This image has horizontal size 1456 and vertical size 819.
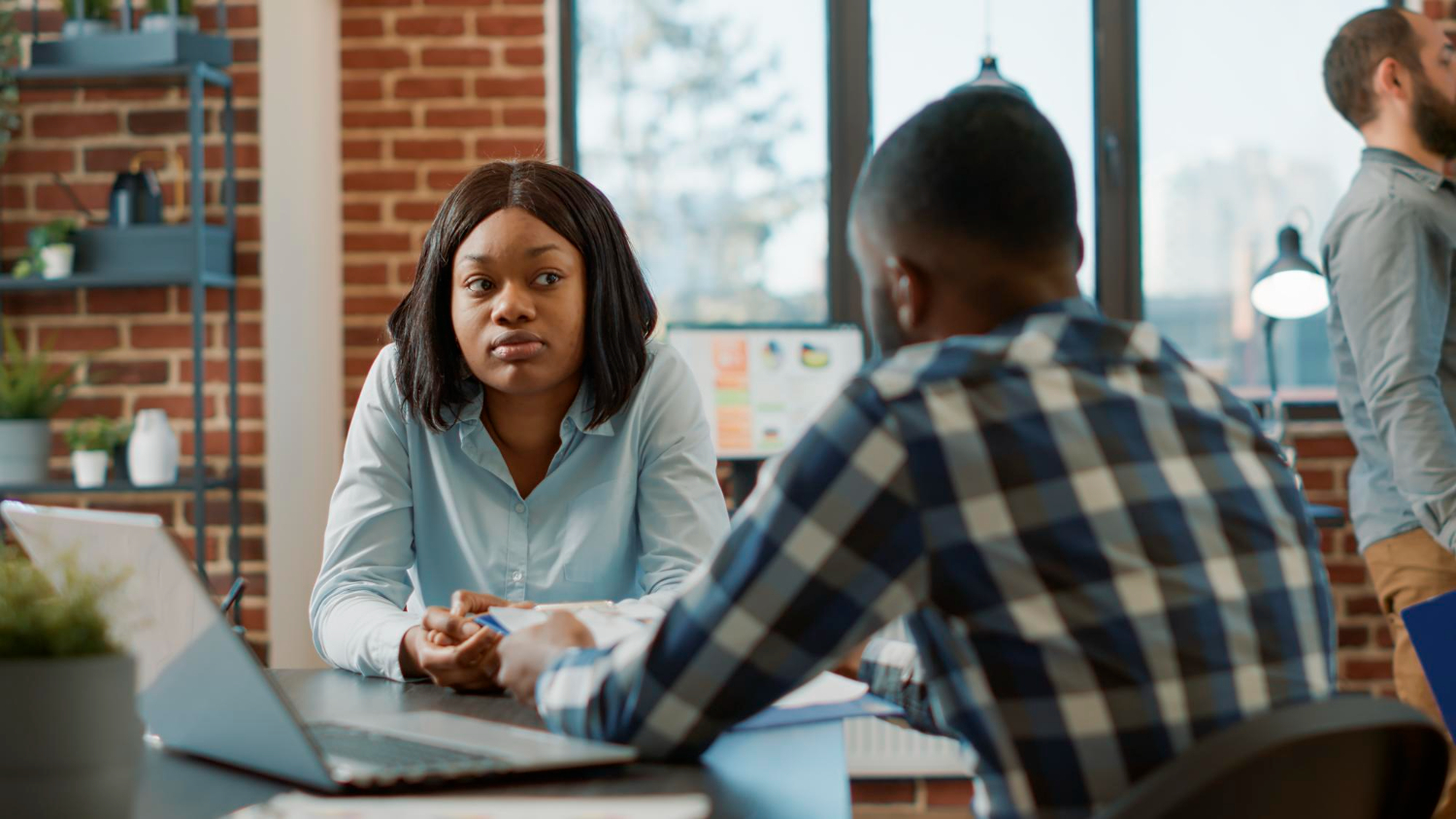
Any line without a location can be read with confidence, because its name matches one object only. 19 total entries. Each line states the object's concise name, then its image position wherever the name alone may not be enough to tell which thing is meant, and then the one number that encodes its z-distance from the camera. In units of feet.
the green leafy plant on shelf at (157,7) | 9.37
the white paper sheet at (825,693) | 3.88
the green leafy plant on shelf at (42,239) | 9.39
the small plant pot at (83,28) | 9.37
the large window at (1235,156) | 10.91
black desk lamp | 9.09
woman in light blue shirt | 5.27
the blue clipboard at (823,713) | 3.78
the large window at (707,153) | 11.27
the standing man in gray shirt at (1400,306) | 7.22
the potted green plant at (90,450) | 9.30
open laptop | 2.80
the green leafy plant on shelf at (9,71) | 9.37
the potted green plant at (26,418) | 9.20
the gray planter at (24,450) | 9.20
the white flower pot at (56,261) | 9.37
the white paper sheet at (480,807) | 2.66
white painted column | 9.80
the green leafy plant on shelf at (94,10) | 9.46
